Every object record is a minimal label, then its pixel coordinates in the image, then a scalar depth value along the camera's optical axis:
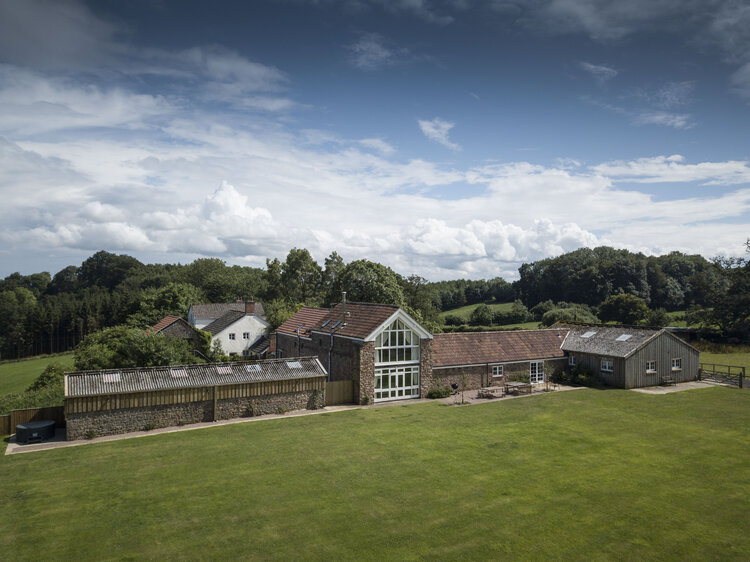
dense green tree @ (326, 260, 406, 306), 49.69
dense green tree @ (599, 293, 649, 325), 67.56
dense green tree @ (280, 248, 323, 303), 72.25
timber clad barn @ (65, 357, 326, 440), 20.98
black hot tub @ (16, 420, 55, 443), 19.72
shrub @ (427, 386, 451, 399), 29.28
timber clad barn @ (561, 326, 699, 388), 31.77
